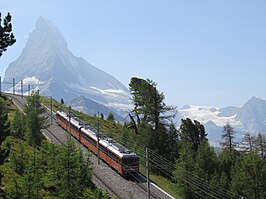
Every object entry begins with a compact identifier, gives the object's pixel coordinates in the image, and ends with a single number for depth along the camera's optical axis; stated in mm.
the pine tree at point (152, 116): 58062
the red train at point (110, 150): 48062
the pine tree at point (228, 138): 70225
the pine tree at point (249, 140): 76812
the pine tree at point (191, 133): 65625
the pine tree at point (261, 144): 70250
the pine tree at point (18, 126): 56209
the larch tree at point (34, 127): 52031
